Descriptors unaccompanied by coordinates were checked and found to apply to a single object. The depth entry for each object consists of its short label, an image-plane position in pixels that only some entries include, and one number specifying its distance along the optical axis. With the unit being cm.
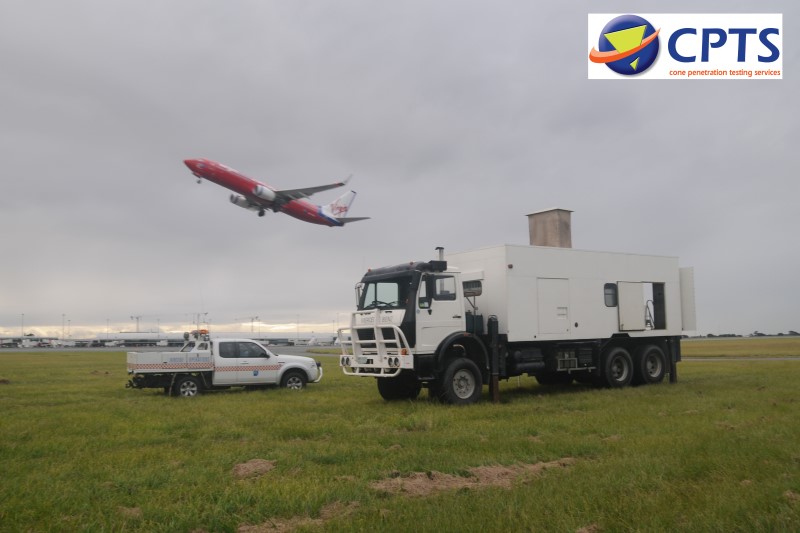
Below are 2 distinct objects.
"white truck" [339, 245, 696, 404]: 1452
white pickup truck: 1781
